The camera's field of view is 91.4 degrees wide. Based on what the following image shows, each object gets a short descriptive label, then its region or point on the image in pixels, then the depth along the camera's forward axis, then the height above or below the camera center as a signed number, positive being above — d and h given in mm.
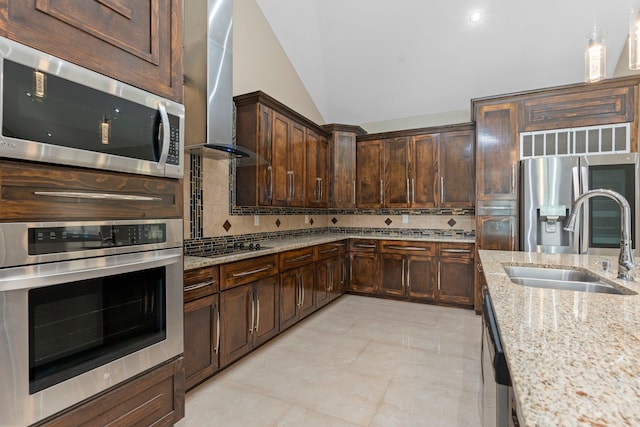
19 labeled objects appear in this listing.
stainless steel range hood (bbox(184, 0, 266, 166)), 2430 +1093
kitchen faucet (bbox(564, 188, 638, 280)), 1444 -82
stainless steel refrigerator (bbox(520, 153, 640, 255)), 3127 +118
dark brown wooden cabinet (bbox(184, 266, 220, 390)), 2115 -794
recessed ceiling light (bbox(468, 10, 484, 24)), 3642 +2303
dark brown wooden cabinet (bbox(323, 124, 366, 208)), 4746 +732
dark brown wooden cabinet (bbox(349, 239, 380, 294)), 4574 -806
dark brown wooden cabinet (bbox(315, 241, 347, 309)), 3865 -802
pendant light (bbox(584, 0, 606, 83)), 1846 +925
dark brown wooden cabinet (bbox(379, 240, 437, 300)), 4227 -787
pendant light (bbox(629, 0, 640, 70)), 1520 +866
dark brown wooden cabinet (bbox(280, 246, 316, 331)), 3163 -799
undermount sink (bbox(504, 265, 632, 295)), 1554 -377
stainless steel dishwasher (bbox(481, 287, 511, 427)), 839 -509
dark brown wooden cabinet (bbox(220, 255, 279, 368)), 2434 -802
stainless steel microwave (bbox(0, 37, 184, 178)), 1056 +377
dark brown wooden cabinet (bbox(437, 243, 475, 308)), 4035 -809
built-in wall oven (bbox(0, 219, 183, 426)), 1067 -397
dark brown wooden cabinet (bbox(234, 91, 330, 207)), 3191 +686
